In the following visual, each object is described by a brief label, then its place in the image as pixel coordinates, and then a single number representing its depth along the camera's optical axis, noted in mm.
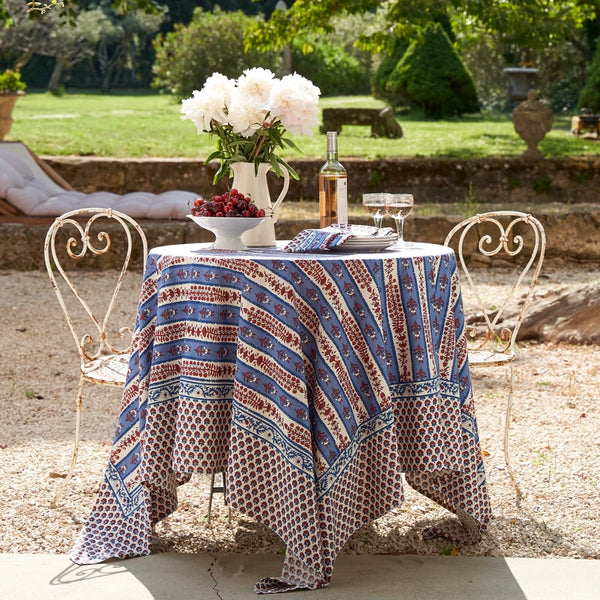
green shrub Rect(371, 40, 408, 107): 20141
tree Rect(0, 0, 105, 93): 27281
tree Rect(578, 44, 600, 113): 17562
